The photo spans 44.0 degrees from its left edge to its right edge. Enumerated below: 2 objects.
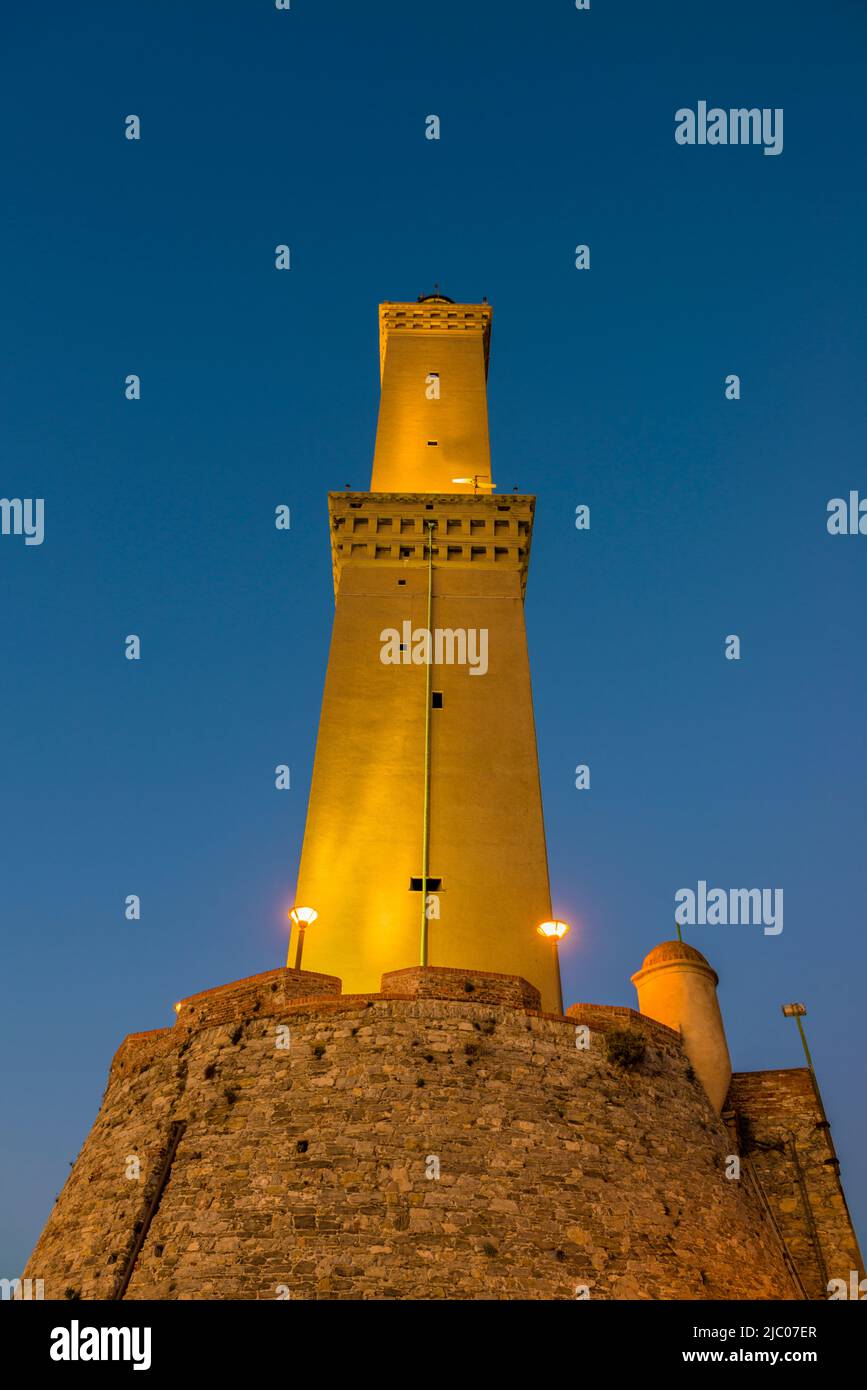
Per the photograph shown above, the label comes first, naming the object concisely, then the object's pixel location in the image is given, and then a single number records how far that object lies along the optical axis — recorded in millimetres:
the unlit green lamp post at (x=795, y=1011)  22750
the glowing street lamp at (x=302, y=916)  17266
